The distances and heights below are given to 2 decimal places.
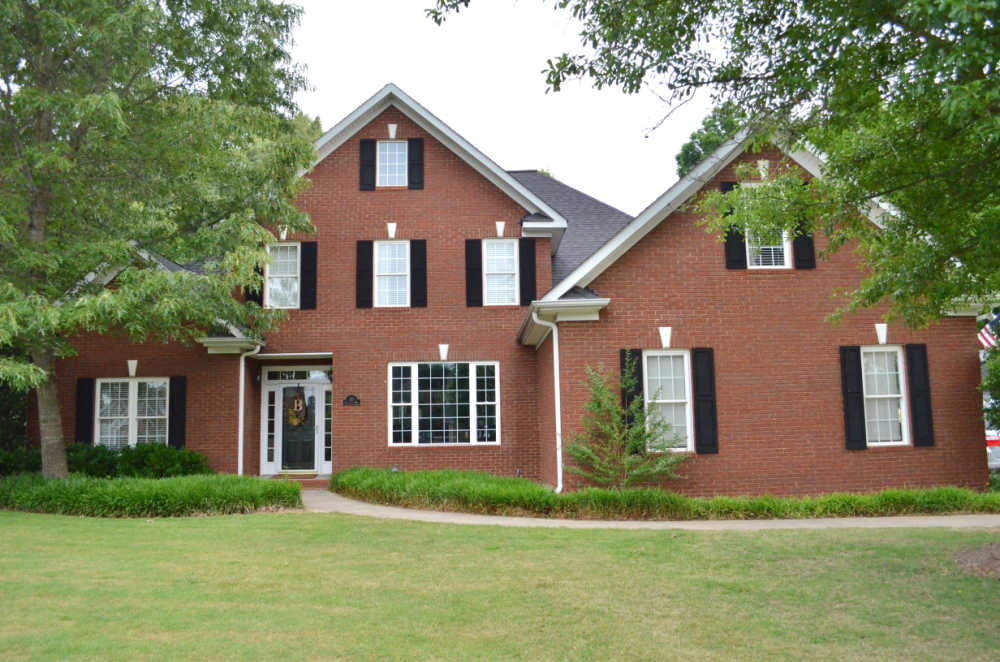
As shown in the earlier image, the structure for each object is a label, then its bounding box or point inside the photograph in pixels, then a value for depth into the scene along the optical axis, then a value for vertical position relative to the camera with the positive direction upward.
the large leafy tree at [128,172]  12.92 +4.49
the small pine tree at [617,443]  12.92 -0.47
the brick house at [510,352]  13.89 +1.23
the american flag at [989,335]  18.67 +1.72
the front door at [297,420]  18.09 +0.03
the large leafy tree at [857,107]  6.82 +2.80
